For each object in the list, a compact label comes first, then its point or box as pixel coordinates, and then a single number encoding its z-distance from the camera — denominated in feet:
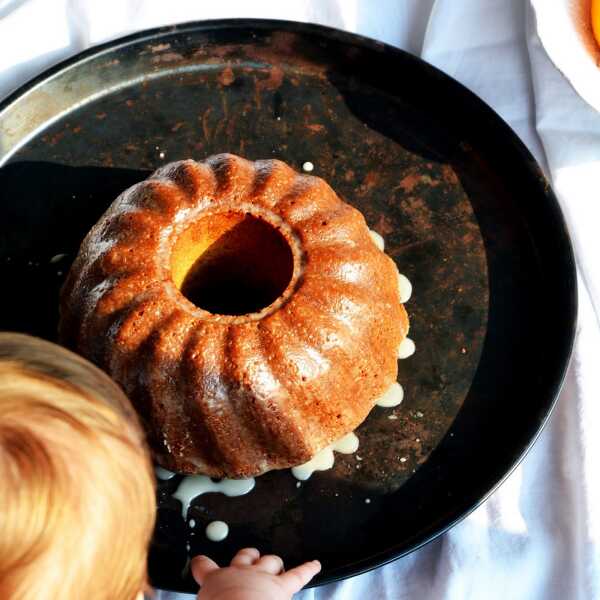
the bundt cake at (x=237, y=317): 4.29
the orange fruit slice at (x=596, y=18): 5.19
